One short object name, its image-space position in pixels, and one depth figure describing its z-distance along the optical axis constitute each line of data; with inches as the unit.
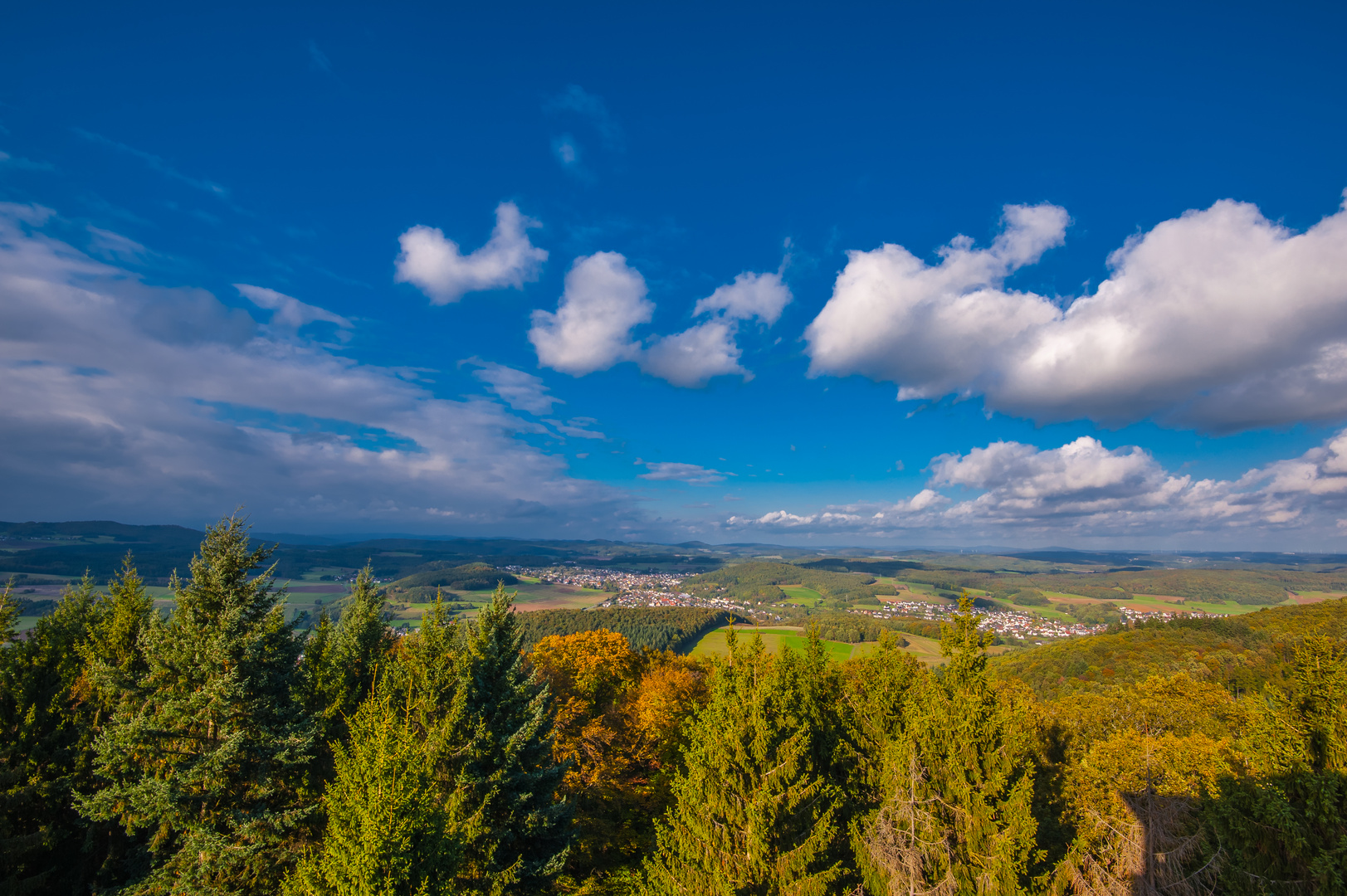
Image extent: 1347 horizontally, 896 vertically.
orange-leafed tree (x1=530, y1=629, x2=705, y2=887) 837.8
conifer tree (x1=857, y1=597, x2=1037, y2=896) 477.4
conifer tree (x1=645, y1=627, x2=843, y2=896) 499.5
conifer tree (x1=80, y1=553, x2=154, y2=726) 543.2
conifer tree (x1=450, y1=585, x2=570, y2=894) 584.7
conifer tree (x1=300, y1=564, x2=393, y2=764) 747.4
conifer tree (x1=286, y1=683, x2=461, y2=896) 348.8
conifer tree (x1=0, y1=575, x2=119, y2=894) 584.4
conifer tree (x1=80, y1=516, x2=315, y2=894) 510.0
